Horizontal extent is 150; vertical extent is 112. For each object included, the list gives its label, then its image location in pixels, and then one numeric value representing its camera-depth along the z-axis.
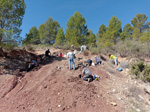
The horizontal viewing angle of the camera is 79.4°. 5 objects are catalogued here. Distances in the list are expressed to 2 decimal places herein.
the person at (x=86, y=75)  5.13
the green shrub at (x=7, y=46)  5.86
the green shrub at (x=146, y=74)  5.85
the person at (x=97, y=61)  7.77
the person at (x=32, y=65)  6.64
